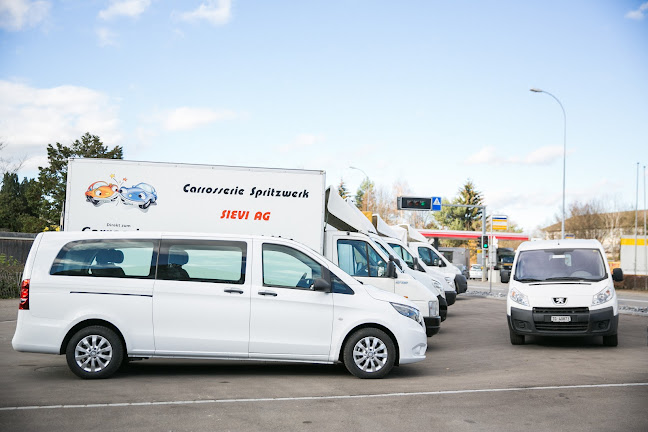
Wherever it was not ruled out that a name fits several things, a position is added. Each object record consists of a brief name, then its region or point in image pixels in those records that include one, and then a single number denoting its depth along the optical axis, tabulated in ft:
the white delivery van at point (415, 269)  51.96
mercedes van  28.58
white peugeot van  40.98
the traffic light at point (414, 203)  149.07
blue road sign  152.56
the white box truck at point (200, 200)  39.73
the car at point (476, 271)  198.02
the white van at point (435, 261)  80.07
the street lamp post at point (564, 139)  122.21
